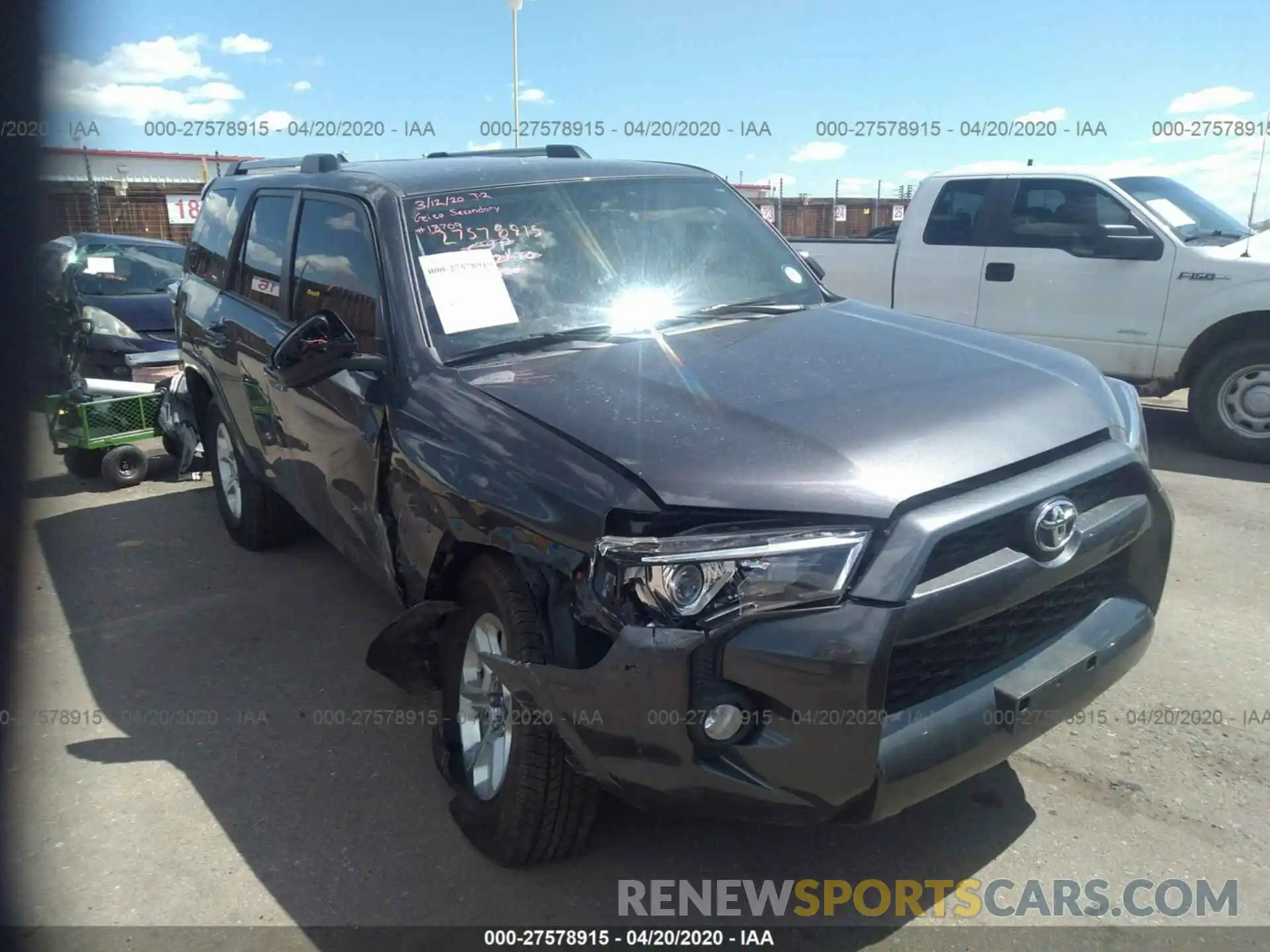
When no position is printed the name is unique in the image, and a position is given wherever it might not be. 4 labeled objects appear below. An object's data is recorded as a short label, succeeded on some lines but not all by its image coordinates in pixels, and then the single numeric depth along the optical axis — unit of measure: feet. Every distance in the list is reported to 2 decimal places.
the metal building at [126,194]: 43.04
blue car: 26.68
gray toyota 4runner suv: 7.27
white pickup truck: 22.80
